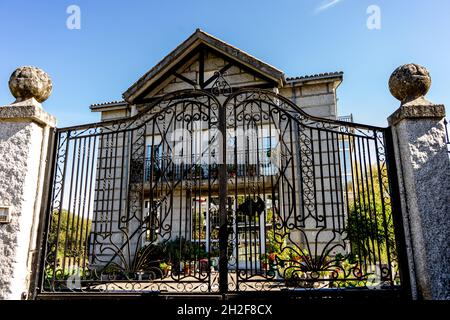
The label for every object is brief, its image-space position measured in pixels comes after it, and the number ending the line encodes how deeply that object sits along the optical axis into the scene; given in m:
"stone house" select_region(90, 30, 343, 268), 8.84
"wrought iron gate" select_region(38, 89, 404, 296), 3.53
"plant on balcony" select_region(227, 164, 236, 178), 8.94
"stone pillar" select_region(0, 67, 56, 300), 3.42
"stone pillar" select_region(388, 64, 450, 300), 3.04
